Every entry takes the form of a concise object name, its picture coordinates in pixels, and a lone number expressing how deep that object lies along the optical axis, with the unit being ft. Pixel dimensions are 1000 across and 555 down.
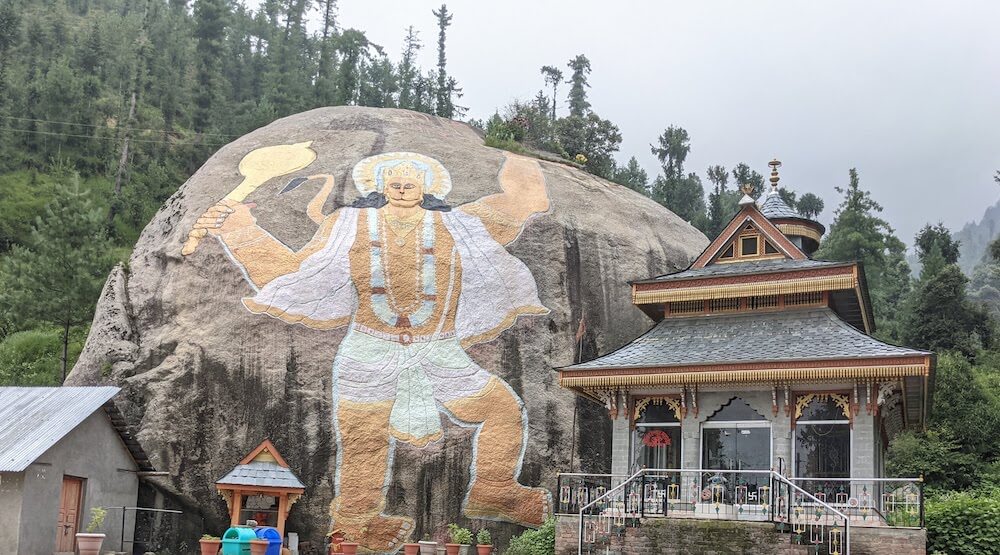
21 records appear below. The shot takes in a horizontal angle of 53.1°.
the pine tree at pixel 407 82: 208.12
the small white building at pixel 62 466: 71.26
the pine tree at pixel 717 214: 194.70
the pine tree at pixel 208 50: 211.41
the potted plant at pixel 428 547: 82.43
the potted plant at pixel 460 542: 82.74
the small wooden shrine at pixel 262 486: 83.15
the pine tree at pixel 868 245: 180.86
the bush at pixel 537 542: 78.48
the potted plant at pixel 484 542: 82.23
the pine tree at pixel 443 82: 187.93
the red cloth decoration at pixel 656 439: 78.23
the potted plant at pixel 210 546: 70.54
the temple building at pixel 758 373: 71.31
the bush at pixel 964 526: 64.85
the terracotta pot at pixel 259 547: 68.39
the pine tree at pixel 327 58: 200.64
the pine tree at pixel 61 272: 116.57
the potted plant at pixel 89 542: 69.51
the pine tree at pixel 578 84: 247.09
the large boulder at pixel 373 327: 91.61
